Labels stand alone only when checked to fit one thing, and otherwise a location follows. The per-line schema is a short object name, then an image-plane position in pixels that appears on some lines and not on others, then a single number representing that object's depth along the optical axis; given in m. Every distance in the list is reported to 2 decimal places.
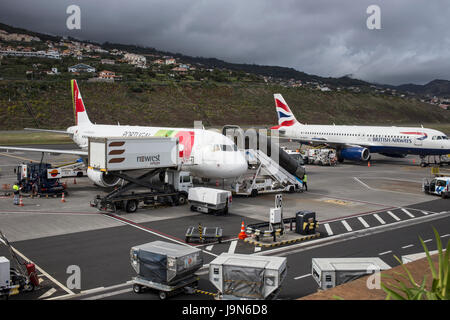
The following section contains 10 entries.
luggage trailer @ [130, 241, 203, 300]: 12.85
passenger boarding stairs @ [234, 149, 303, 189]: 32.34
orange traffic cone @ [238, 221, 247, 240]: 19.87
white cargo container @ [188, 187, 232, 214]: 24.42
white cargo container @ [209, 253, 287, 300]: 11.55
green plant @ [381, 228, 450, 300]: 6.75
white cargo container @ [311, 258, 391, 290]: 12.27
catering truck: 24.98
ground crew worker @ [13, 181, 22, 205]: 26.73
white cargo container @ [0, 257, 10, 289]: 12.70
